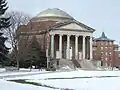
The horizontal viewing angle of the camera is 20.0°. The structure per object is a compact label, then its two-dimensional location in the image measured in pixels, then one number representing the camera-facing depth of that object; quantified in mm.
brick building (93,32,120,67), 140125
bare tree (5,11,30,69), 69562
